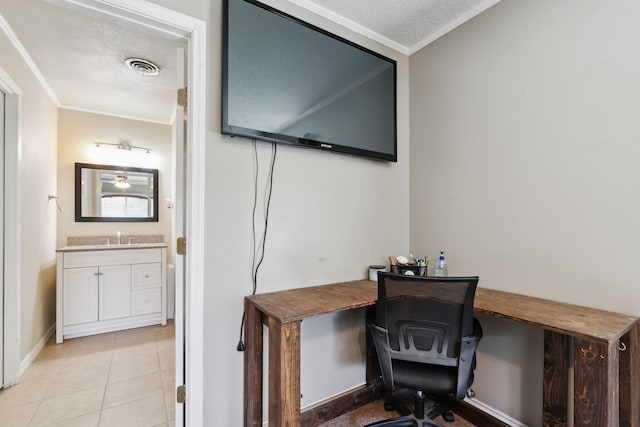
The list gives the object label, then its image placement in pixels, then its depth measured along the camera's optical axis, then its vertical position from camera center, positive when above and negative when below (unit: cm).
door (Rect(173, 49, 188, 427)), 145 -4
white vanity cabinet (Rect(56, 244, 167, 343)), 292 -80
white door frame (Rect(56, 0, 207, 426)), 139 -1
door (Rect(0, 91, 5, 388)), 204 -19
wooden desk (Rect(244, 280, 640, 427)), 101 -56
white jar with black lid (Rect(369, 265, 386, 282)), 197 -38
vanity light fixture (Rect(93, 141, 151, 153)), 348 +86
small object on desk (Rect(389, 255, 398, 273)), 197 -34
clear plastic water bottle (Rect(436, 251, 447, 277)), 193 -35
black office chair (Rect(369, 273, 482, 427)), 130 -55
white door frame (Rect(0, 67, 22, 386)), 207 -11
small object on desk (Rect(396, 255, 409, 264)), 193 -30
